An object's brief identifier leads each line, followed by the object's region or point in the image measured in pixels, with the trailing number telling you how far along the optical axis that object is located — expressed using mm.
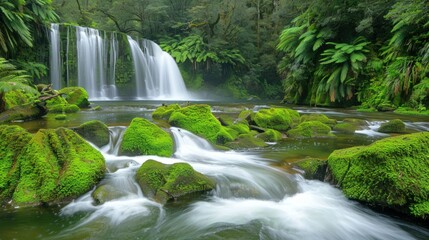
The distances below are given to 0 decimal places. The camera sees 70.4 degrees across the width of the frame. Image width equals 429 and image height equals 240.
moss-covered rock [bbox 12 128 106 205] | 3971
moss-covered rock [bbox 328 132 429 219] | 3627
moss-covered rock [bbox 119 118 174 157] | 6012
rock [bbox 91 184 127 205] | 4102
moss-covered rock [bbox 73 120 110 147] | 6341
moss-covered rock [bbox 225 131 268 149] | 7222
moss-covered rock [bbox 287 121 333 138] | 8438
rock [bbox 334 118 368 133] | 9266
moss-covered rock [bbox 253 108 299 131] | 9031
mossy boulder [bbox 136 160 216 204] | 4234
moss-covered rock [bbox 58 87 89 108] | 12891
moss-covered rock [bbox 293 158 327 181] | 4918
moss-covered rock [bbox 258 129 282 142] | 7914
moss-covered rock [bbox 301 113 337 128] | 9789
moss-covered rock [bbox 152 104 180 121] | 9288
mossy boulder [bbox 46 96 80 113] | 10973
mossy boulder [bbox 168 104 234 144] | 7551
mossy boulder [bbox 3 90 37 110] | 9546
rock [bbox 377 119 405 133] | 8909
